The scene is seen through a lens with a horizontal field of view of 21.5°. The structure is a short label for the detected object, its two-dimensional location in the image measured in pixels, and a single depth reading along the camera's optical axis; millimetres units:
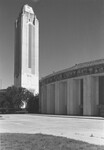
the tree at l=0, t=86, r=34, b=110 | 62656
